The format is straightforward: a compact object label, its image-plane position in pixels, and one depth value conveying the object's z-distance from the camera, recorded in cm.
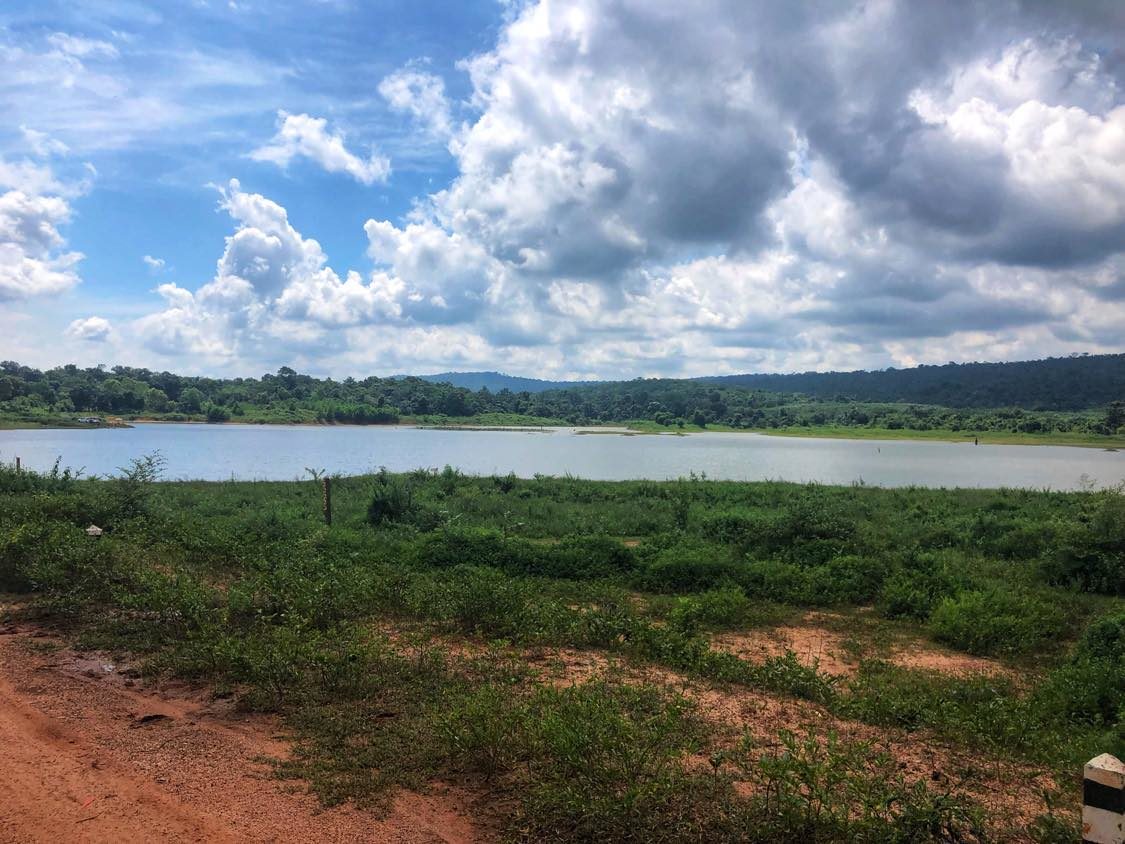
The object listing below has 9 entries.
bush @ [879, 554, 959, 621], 1042
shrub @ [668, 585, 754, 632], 928
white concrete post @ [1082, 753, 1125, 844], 310
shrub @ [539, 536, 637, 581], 1235
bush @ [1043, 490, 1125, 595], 1174
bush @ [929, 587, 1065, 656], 889
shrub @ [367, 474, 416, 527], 1744
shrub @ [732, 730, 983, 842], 379
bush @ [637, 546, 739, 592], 1171
